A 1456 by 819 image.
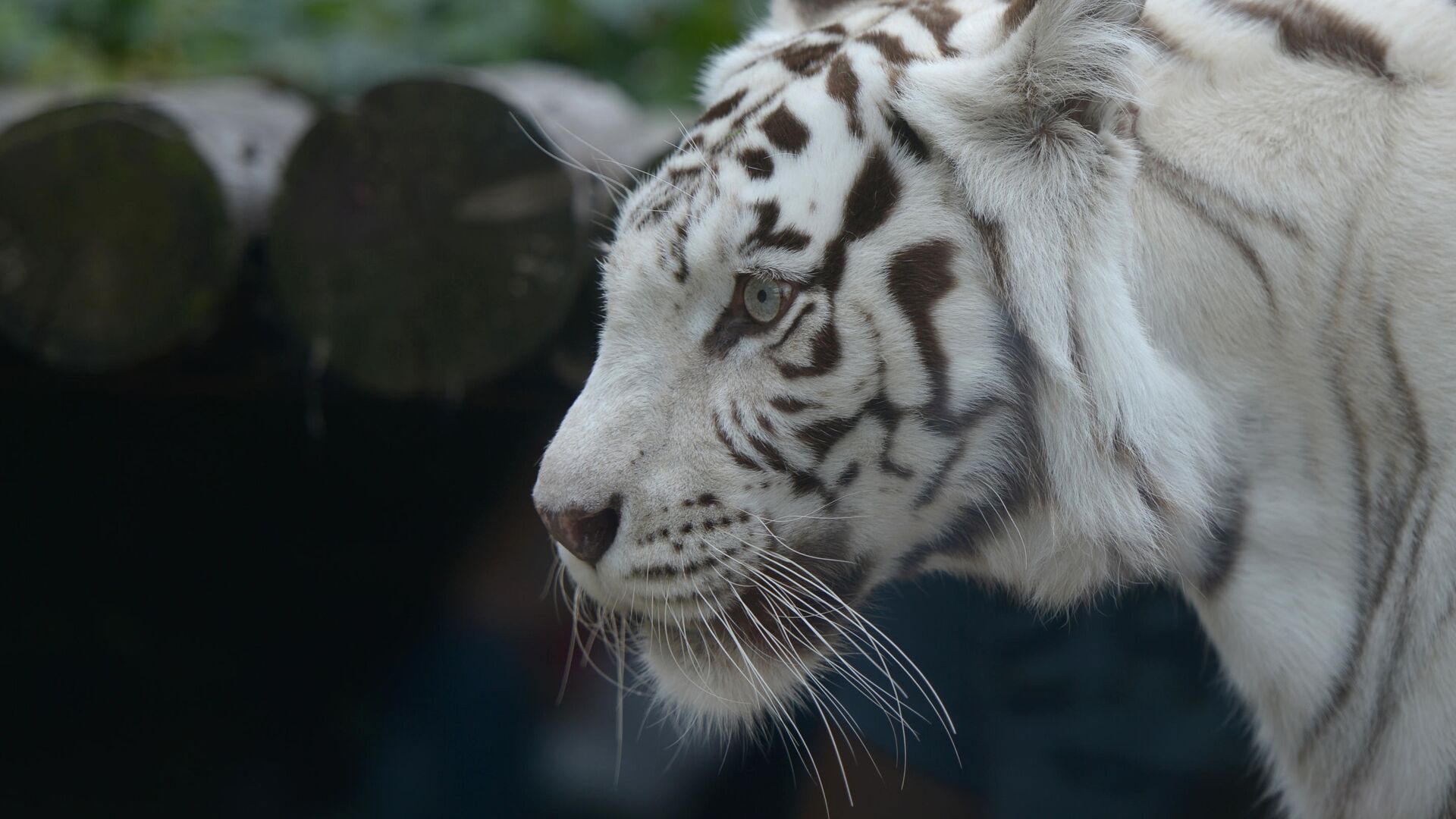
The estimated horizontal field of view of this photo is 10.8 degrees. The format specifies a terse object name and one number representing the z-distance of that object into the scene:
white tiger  3.80
